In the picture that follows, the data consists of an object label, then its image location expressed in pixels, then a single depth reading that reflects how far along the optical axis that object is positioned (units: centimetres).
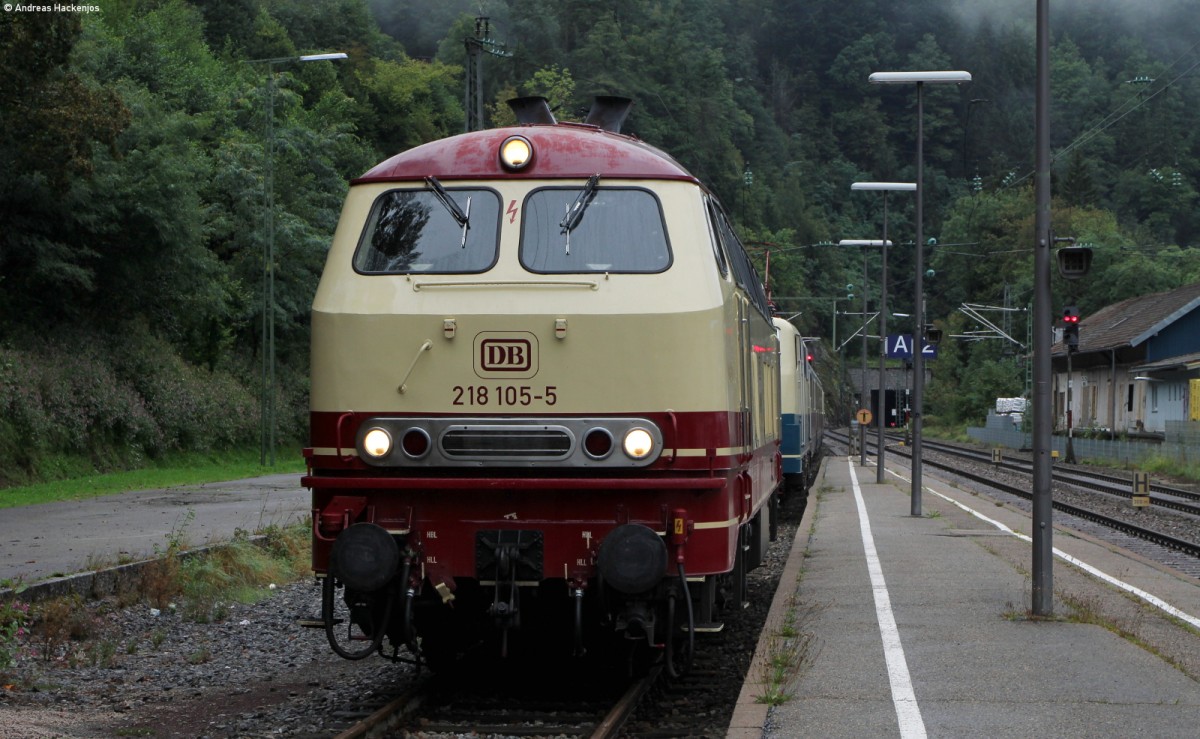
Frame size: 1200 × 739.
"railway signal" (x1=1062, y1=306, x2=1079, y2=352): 2903
